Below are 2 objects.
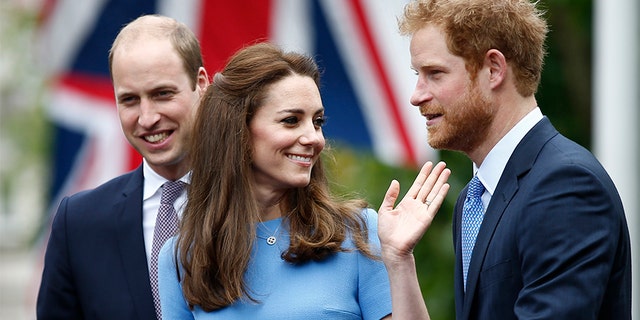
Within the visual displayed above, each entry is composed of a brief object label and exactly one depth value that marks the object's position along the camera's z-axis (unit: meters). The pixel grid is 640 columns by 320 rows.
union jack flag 16.36
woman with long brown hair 9.55
